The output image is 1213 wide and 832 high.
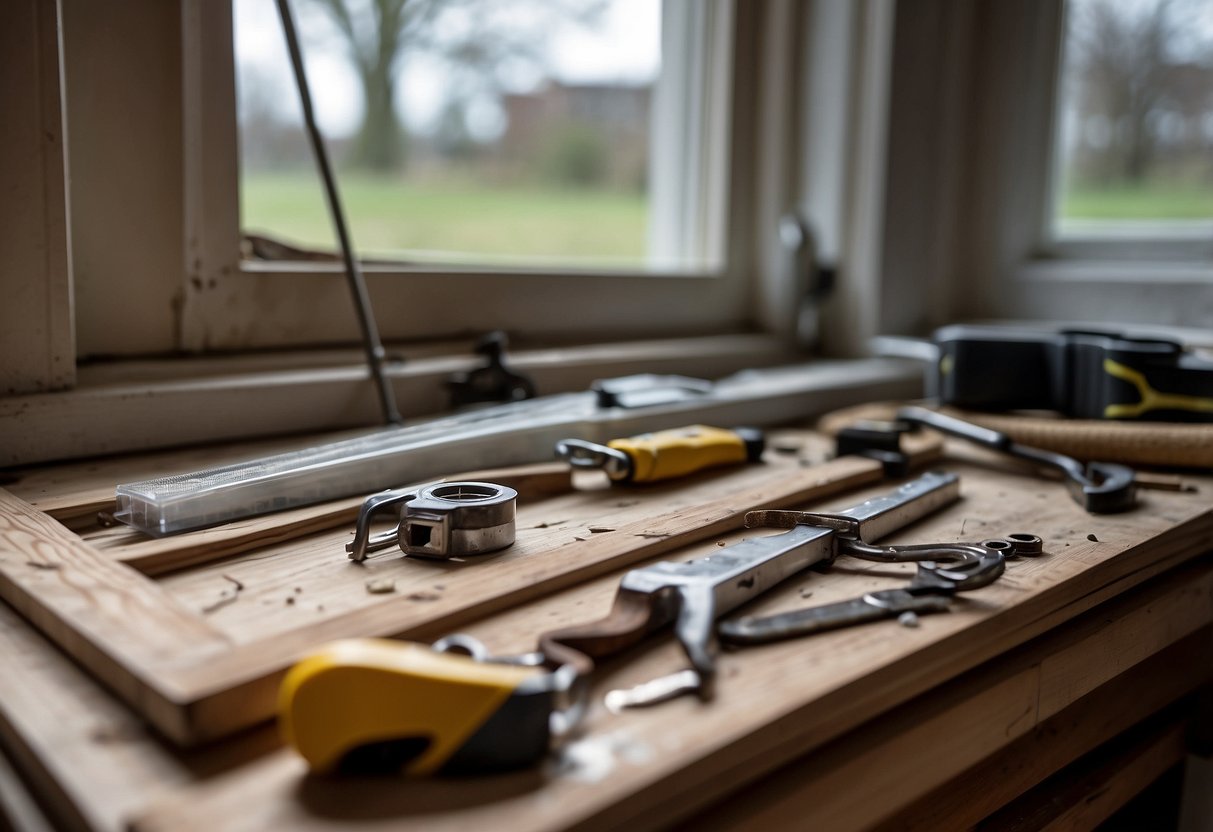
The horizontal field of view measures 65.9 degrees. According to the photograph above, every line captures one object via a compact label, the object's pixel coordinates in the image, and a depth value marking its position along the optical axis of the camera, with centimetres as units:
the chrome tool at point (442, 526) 57
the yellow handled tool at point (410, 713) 35
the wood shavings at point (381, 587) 52
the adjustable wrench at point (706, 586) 42
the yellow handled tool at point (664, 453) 76
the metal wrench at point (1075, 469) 73
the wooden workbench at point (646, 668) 36
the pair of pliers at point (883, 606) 47
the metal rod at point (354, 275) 86
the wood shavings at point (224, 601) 50
